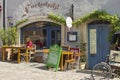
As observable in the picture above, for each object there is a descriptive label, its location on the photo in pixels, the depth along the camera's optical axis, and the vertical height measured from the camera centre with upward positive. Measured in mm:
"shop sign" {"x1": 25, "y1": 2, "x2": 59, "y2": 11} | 9535 +2058
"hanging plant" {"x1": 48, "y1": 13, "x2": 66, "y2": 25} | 9184 +1283
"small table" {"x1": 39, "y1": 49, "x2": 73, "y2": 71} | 7874 -567
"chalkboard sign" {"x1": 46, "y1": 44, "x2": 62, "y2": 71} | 7762 -639
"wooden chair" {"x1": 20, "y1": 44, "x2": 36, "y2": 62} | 9191 -549
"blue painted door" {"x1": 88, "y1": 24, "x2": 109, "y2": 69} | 8331 -32
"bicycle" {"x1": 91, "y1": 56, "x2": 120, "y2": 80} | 6264 -1050
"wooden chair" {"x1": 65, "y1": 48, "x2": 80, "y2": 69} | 8035 -793
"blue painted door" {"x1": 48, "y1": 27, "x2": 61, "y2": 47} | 9469 +354
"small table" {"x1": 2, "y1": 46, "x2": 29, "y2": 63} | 9131 -291
